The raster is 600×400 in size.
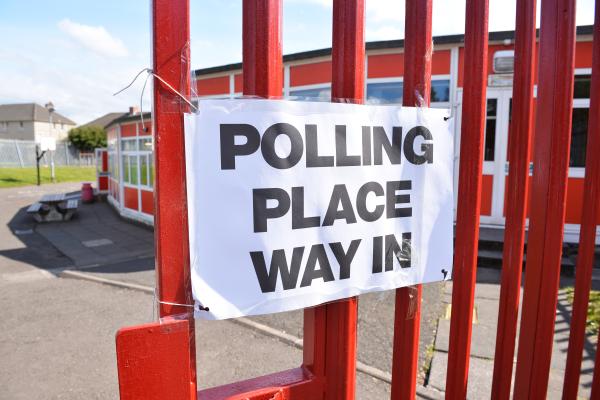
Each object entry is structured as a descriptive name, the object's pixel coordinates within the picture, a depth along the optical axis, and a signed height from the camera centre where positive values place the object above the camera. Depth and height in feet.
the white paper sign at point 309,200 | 3.82 -0.44
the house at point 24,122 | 211.20 +16.49
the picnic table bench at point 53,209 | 46.32 -5.91
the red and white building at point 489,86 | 25.94 +4.84
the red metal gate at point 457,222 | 3.71 -0.67
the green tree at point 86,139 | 178.81 +6.91
